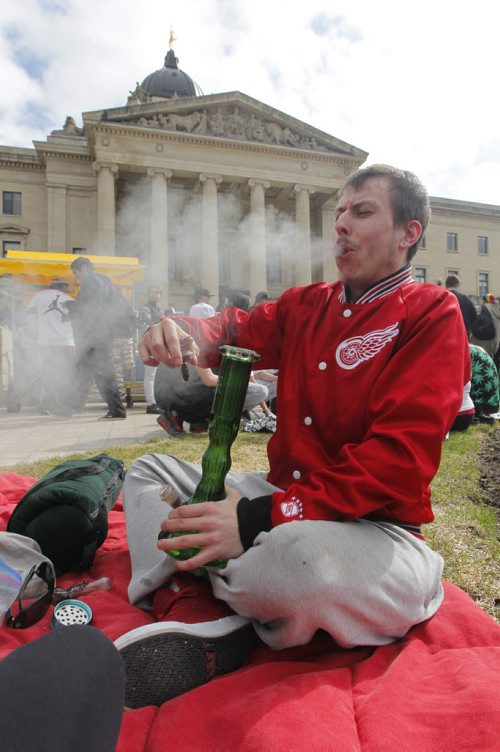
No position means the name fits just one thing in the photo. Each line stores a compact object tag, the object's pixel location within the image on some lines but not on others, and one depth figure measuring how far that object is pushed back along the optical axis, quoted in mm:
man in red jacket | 1189
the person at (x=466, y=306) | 6924
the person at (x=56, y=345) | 7867
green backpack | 1902
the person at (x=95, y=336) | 7332
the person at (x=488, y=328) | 7672
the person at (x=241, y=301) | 6485
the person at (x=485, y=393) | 6161
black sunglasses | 1532
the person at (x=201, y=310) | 7180
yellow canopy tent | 11609
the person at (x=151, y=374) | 8203
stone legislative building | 27984
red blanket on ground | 982
